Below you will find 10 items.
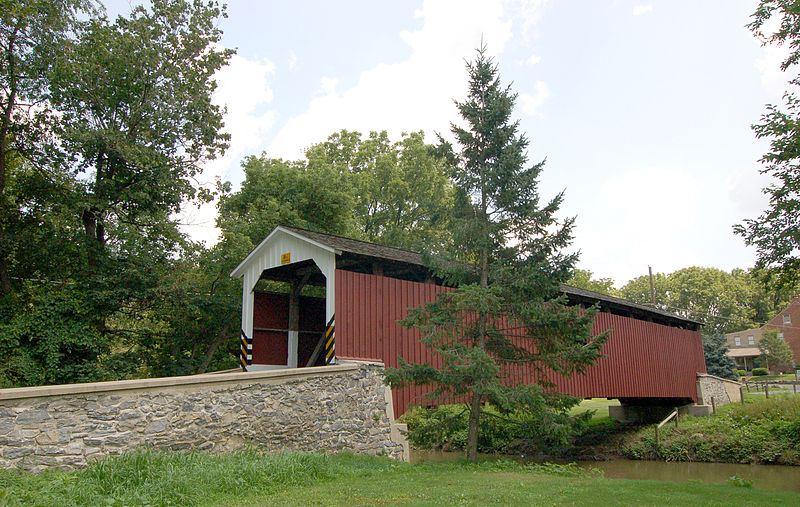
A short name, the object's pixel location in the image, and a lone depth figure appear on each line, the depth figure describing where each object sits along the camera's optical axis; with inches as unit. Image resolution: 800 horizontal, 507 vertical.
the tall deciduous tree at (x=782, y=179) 407.8
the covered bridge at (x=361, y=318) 423.2
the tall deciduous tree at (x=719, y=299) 1966.0
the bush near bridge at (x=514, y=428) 328.2
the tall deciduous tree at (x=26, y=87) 544.4
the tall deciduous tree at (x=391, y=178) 1144.2
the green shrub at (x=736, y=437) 607.5
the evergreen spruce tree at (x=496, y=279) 337.7
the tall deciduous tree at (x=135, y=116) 573.6
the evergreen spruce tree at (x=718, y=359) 1036.5
